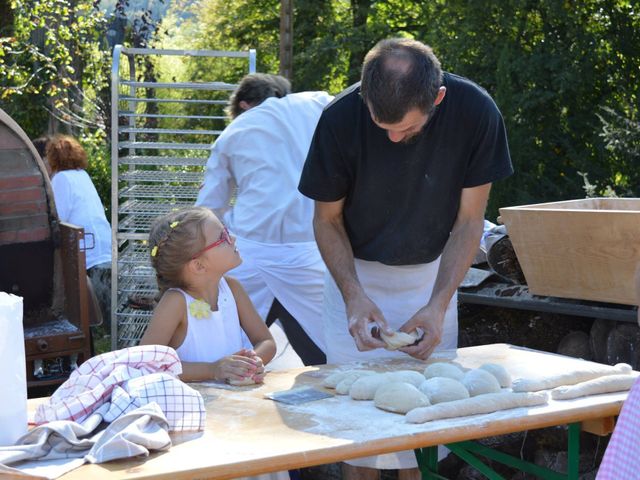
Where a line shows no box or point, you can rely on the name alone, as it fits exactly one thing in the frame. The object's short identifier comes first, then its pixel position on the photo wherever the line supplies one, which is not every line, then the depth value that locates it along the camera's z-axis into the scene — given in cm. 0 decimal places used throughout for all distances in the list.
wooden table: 202
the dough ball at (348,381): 263
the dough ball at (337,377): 270
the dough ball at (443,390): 248
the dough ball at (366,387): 256
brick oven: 440
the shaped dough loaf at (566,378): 261
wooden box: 368
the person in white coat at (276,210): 476
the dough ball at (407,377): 260
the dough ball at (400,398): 241
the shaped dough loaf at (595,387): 258
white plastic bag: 198
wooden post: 1105
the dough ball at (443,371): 268
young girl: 304
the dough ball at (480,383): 256
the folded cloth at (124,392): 225
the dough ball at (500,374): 271
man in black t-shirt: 320
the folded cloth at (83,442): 201
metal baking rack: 640
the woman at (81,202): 705
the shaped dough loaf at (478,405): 234
